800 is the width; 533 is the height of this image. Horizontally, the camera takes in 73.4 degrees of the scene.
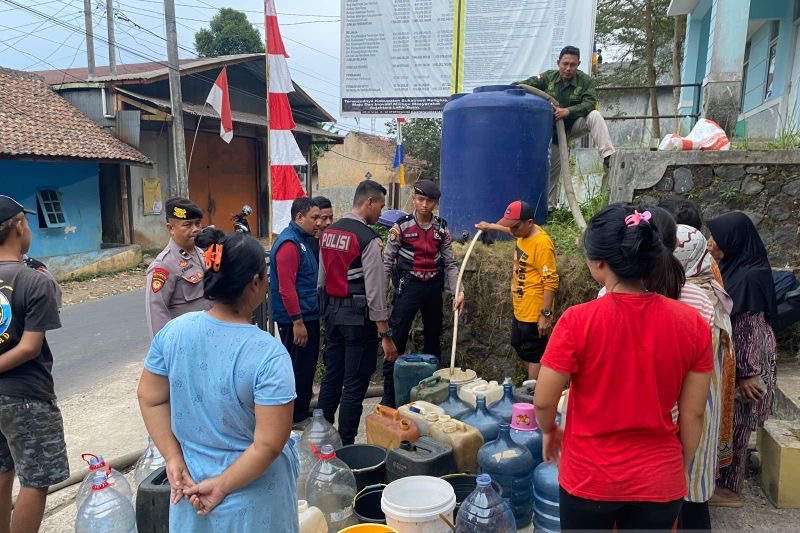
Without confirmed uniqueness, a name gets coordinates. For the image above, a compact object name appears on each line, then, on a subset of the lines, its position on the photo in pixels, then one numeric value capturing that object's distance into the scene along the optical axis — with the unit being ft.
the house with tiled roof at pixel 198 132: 45.16
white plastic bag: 15.76
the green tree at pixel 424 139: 84.89
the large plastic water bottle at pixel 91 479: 8.31
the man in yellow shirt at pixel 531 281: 13.56
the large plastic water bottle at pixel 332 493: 8.93
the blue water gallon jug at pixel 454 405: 11.57
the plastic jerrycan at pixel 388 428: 10.30
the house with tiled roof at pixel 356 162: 87.56
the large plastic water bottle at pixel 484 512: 7.75
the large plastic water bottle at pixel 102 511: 8.25
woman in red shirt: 5.41
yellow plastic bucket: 7.61
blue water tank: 17.02
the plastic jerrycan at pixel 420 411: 10.61
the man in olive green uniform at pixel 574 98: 18.25
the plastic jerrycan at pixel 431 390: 12.17
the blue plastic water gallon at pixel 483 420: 10.96
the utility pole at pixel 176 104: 41.22
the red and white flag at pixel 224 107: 22.58
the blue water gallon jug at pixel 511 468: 9.39
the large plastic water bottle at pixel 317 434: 10.56
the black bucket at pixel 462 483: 9.27
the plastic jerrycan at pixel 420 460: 9.15
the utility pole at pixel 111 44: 58.39
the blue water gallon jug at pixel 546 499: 8.94
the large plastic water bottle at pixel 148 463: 9.97
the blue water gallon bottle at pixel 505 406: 11.30
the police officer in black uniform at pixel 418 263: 14.03
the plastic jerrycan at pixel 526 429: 10.09
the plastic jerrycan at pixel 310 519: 7.97
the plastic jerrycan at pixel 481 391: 11.79
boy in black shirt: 7.89
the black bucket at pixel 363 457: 9.96
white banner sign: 28.07
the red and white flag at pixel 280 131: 16.66
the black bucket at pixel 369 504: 9.14
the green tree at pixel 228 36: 90.48
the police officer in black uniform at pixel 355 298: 12.37
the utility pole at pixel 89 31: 56.18
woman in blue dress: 5.08
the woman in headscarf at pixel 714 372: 7.47
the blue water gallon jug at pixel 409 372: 13.78
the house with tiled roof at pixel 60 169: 37.76
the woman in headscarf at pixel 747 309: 9.16
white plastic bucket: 7.81
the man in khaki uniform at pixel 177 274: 10.46
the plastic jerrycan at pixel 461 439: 10.13
